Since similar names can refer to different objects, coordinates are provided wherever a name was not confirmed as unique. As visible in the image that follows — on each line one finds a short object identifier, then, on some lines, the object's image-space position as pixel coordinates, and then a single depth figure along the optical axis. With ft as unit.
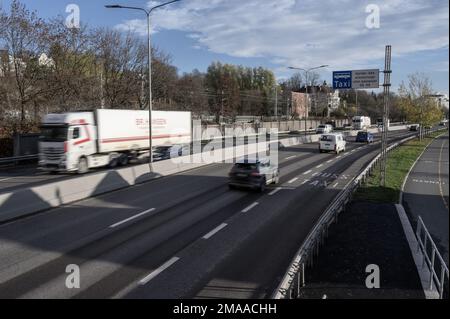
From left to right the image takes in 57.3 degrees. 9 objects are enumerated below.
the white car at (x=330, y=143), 124.47
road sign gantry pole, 63.87
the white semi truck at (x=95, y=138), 73.00
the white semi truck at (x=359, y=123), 279.49
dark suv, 57.93
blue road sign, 99.55
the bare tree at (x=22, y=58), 106.42
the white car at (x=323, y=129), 226.58
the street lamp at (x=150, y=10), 69.87
